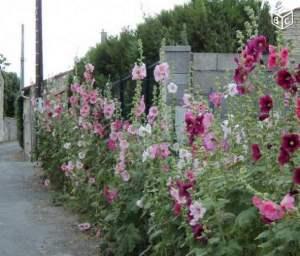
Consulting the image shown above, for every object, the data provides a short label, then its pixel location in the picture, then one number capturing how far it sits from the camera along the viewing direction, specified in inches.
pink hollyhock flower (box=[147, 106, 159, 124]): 257.9
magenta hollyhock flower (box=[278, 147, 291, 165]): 139.0
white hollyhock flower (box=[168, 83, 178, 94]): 241.3
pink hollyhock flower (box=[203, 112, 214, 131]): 189.0
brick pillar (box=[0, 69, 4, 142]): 2315.5
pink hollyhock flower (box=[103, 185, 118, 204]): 279.7
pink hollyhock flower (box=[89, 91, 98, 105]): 374.9
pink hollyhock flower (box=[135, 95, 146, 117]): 279.9
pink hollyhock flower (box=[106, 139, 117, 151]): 314.1
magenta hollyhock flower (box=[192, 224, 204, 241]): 179.9
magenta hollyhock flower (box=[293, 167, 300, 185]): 134.5
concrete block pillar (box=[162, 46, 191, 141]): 331.9
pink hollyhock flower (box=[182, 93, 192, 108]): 217.3
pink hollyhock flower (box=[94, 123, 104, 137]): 362.6
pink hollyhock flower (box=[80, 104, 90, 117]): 380.8
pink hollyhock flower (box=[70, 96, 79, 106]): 433.1
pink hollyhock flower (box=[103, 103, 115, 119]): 340.8
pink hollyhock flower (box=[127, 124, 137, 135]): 279.3
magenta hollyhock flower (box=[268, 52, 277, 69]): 154.2
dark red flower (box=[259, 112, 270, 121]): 157.2
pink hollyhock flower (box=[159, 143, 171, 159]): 241.4
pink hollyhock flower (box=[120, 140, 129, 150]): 276.9
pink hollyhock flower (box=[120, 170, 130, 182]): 269.1
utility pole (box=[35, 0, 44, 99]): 880.1
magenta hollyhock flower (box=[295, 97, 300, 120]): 137.4
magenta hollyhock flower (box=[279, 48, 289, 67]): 153.5
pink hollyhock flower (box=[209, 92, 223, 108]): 209.3
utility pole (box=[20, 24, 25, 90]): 2071.1
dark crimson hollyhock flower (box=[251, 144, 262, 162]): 162.4
